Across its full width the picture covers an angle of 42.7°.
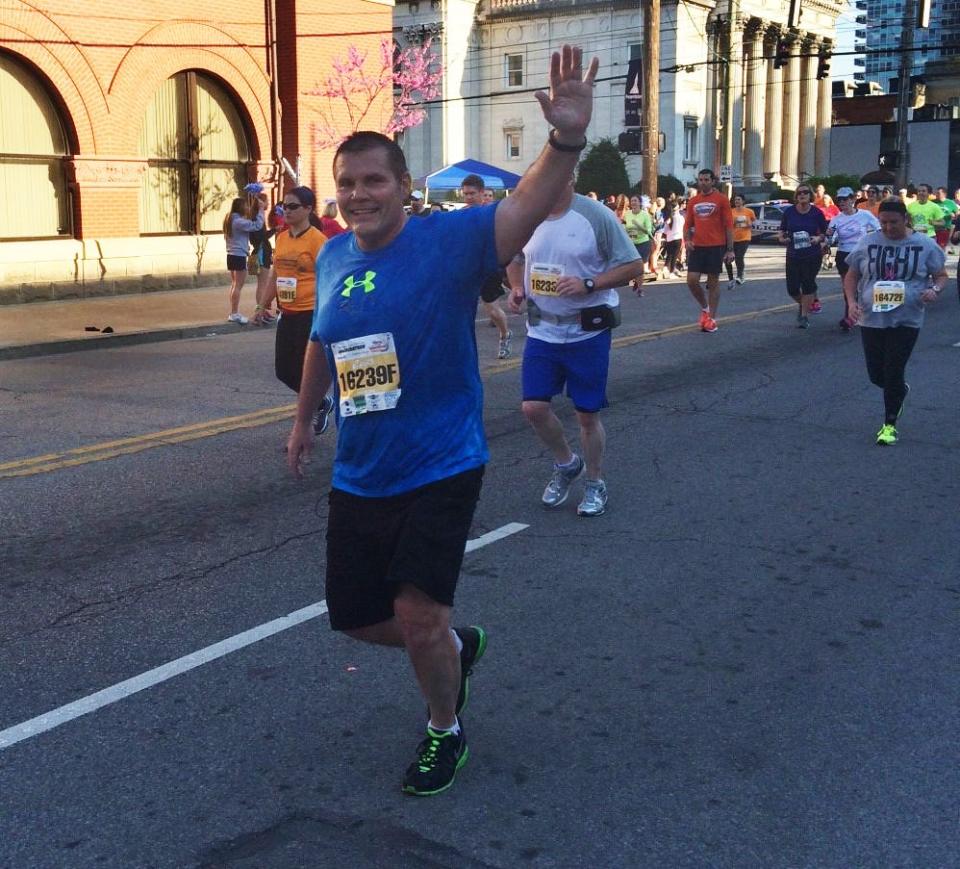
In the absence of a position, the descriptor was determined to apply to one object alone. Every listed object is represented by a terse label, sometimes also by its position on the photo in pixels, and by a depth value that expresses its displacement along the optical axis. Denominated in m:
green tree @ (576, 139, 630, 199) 55.91
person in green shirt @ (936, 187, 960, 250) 23.61
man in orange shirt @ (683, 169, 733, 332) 16.03
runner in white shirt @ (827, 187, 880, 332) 16.98
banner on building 29.52
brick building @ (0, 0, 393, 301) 20.38
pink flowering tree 26.06
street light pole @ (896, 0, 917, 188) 36.41
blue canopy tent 32.34
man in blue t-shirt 3.48
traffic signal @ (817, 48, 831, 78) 38.10
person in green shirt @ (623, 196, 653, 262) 23.78
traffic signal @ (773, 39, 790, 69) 33.03
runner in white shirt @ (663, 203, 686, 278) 28.28
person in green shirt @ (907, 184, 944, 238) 21.27
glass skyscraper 126.88
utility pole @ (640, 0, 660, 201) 27.88
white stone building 60.97
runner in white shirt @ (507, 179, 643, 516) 6.57
